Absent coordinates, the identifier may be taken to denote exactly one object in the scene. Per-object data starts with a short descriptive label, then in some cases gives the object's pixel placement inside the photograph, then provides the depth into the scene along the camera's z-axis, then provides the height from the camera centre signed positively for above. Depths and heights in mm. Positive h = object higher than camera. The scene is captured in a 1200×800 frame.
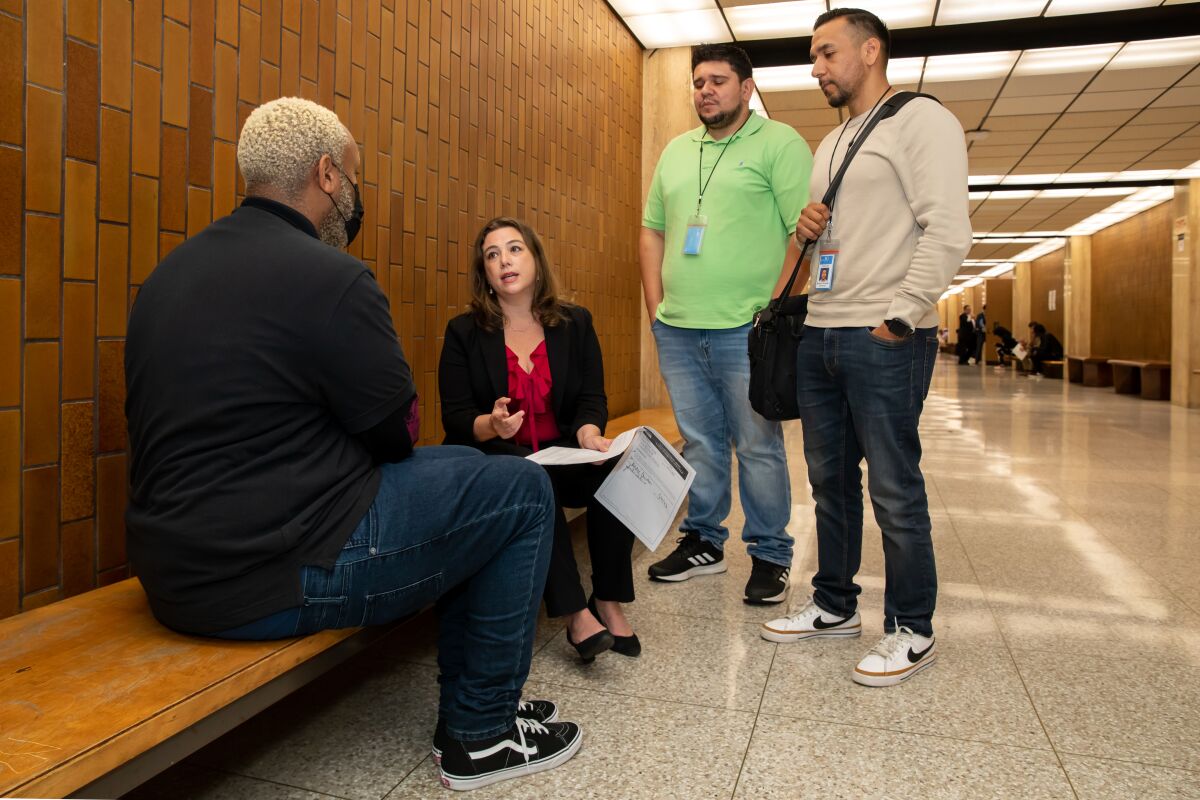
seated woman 2043 +23
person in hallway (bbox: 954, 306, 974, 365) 23547 +1651
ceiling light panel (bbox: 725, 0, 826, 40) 5430 +2533
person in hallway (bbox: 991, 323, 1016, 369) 20234 +1353
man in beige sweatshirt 1845 +213
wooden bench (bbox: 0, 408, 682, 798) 948 -414
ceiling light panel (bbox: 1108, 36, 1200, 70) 5863 +2524
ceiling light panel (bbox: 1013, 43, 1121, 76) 6020 +2523
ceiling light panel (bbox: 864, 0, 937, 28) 5434 +2565
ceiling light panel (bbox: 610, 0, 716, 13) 5238 +2440
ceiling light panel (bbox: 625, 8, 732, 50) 5467 +2454
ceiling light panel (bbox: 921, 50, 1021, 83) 6176 +2533
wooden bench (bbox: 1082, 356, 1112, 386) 14062 +433
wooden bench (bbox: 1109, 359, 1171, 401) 11258 +273
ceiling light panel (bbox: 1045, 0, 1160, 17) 5375 +2564
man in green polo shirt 2590 +343
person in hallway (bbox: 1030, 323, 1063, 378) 17656 +1019
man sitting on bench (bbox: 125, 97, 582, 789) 1188 -128
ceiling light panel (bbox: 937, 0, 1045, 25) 5422 +2571
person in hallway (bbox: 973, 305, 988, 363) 23664 +1760
